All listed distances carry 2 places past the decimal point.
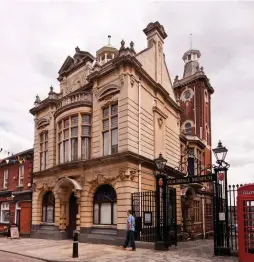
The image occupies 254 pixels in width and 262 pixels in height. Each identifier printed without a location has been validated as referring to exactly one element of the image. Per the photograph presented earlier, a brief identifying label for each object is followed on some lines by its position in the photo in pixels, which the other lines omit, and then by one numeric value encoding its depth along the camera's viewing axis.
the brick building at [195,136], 21.67
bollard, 10.09
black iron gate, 11.85
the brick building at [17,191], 19.60
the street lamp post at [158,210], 11.54
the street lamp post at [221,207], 10.25
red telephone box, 8.75
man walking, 11.52
